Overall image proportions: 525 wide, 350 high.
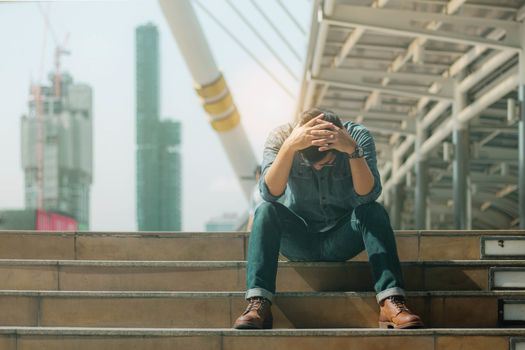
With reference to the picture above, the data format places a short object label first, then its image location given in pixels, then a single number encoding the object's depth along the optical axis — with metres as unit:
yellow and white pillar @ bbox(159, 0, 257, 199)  18.22
